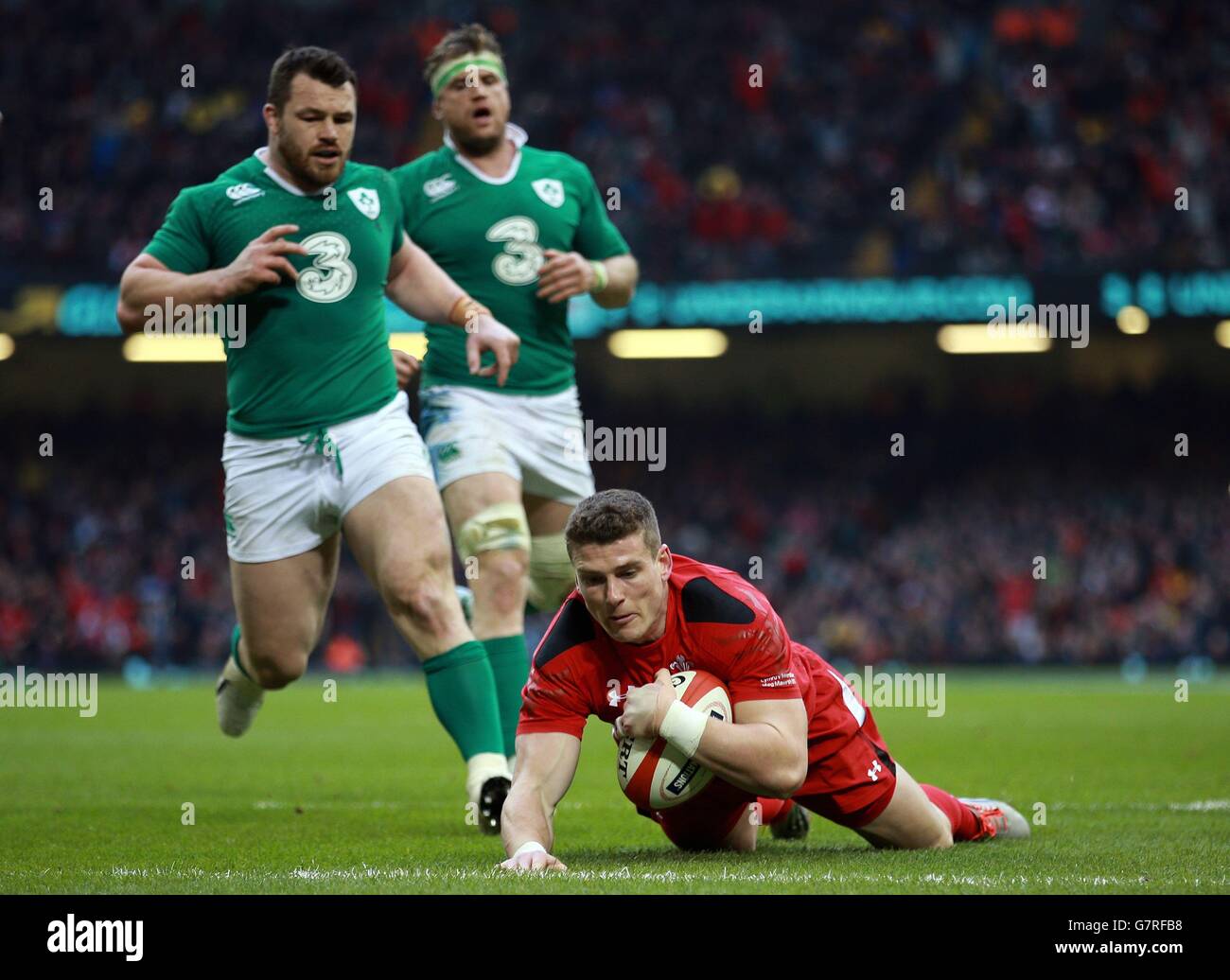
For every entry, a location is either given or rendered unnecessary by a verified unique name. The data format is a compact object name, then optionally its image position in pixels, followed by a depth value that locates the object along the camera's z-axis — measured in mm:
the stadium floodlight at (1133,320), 22592
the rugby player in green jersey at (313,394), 5742
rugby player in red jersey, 4520
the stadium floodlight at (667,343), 25078
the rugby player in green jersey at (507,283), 6855
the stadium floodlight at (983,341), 24219
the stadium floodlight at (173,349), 24641
